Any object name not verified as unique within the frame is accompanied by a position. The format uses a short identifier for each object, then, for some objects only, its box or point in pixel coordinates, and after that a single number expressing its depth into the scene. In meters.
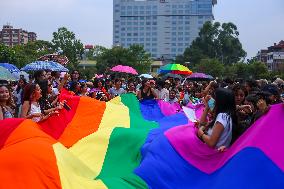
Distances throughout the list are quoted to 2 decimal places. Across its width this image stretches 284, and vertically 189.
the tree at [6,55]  38.34
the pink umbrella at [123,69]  21.77
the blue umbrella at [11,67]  19.73
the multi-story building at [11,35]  170.12
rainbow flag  3.93
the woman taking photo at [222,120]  5.04
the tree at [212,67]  60.72
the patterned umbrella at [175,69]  22.03
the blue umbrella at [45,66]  14.84
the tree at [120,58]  57.19
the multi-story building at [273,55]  94.45
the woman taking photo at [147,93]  10.06
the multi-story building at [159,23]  154.75
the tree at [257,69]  50.16
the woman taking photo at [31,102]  6.43
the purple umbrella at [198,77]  24.87
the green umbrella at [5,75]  12.21
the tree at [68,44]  62.72
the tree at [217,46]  83.00
